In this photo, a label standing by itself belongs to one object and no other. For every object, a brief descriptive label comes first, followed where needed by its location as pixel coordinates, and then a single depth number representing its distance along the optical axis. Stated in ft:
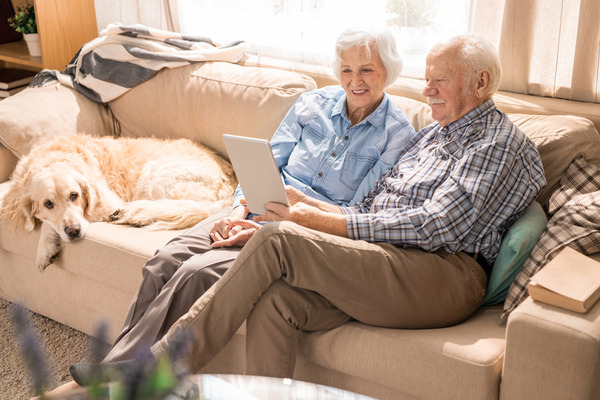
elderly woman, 6.46
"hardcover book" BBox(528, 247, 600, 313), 5.05
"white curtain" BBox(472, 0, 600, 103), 7.48
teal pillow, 6.00
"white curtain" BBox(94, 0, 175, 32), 11.12
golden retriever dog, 7.87
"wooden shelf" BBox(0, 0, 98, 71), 11.16
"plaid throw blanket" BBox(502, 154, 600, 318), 5.83
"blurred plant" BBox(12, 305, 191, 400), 2.76
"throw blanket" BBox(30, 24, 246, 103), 9.78
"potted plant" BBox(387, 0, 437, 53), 8.55
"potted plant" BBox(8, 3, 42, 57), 11.62
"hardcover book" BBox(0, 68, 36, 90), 11.52
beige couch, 5.05
